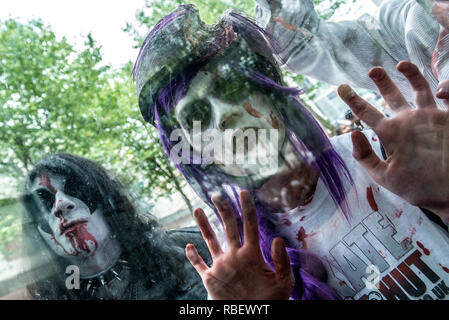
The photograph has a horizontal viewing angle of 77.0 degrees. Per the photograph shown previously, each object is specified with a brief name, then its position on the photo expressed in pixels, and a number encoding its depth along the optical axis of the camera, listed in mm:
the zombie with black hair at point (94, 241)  765
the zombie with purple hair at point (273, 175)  724
